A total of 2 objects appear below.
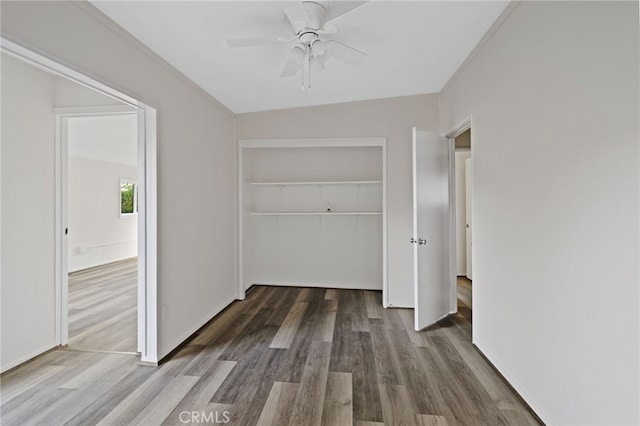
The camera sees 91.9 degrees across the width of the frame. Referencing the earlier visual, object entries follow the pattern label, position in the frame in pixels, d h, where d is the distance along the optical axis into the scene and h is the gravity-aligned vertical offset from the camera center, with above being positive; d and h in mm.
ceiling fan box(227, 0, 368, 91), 1904 +1234
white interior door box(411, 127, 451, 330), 3123 -146
